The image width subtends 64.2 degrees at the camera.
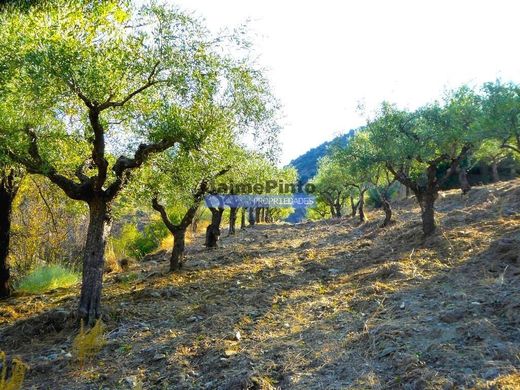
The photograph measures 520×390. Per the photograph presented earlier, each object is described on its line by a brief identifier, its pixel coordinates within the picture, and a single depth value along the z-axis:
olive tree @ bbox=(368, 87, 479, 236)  13.05
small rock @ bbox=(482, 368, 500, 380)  4.79
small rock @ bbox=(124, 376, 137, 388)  5.97
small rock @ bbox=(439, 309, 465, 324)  6.64
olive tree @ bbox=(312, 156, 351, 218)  29.62
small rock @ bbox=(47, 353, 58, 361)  6.99
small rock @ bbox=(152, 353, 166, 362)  6.73
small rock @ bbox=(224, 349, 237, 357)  6.59
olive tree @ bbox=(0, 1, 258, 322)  6.40
